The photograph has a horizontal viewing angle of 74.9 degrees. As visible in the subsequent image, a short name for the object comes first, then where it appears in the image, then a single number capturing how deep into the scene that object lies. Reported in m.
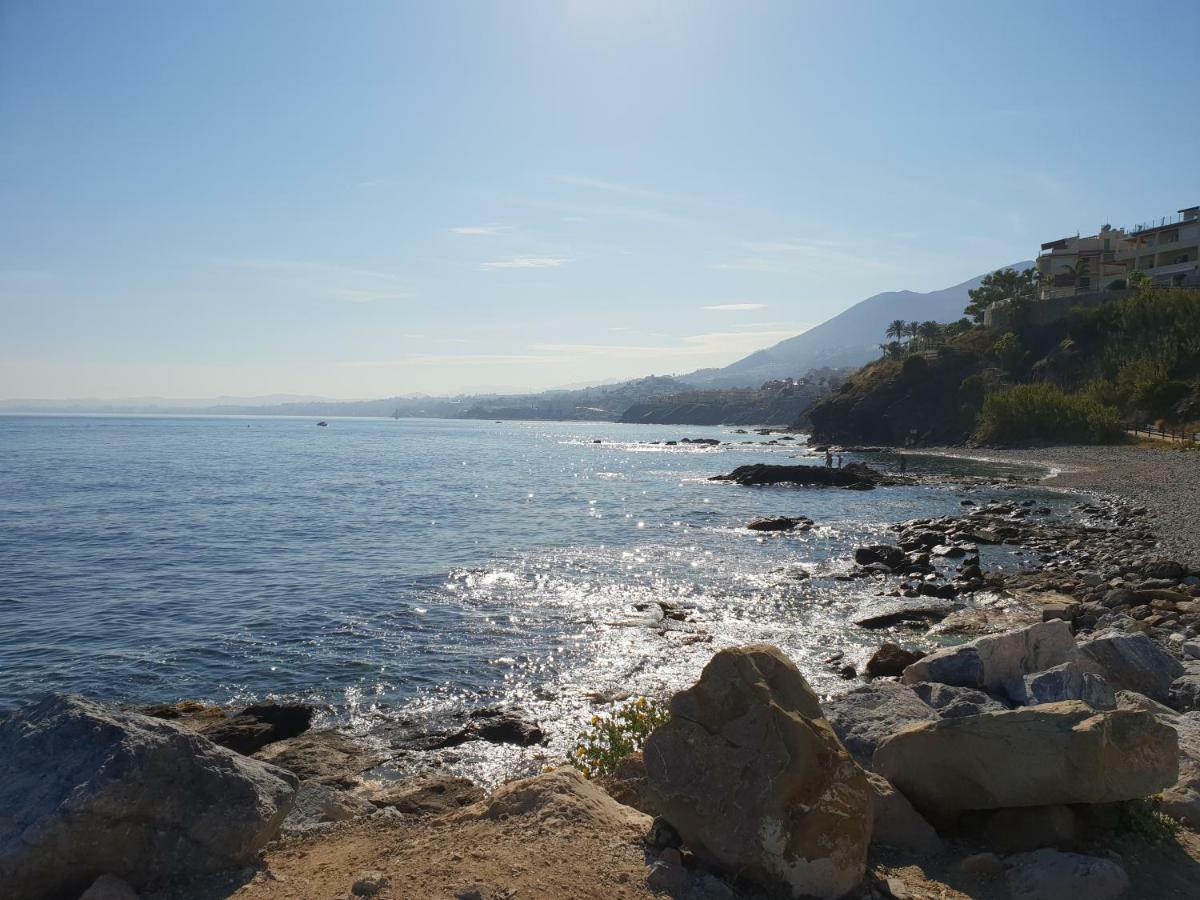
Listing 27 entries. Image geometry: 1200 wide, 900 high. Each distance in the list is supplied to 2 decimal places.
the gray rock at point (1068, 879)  5.91
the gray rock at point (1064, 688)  8.51
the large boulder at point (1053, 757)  6.42
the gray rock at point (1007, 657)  10.59
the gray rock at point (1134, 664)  10.95
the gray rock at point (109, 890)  5.77
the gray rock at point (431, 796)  9.68
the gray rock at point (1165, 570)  21.64
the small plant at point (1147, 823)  6.76
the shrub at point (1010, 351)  96.56
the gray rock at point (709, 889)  5.81
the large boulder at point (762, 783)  5.84
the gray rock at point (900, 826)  6.82
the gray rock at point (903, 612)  20.58
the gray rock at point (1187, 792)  7.15
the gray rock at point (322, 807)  9.52
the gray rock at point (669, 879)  5.90
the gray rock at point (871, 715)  8.16
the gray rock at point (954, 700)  8.66
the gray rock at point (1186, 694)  10.52
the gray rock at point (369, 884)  5.94
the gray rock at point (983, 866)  6.38
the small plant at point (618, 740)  9.92
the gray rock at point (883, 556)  28.27
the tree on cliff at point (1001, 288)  119.19
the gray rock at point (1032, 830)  6.57
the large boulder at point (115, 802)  5.87
